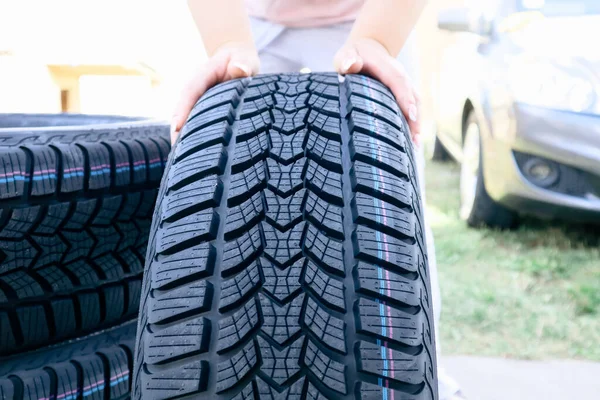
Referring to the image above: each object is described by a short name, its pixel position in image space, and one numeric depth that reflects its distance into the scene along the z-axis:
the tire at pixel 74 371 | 0.98
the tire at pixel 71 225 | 0.93
